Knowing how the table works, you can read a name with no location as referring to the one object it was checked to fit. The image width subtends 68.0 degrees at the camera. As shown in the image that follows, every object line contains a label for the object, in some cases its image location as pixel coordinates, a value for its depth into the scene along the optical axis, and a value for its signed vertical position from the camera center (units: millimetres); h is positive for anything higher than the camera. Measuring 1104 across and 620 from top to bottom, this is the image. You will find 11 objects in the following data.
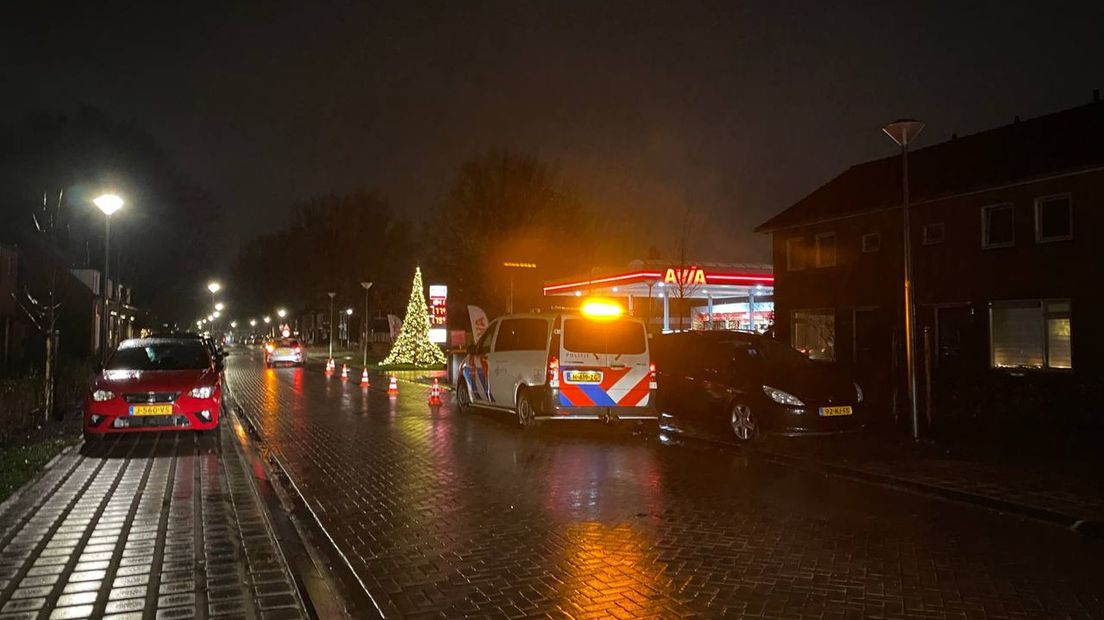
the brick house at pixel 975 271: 13742 +1654
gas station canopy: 29200 +2157
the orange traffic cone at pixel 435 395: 18391 -1275
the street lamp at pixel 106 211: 17703 +2912
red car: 11234 -799
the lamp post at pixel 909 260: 11852 +1135
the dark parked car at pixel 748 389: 11516 -787
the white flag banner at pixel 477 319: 24156 +595
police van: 13078 -505
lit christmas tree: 37219 +10
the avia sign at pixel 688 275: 25134 +2004
